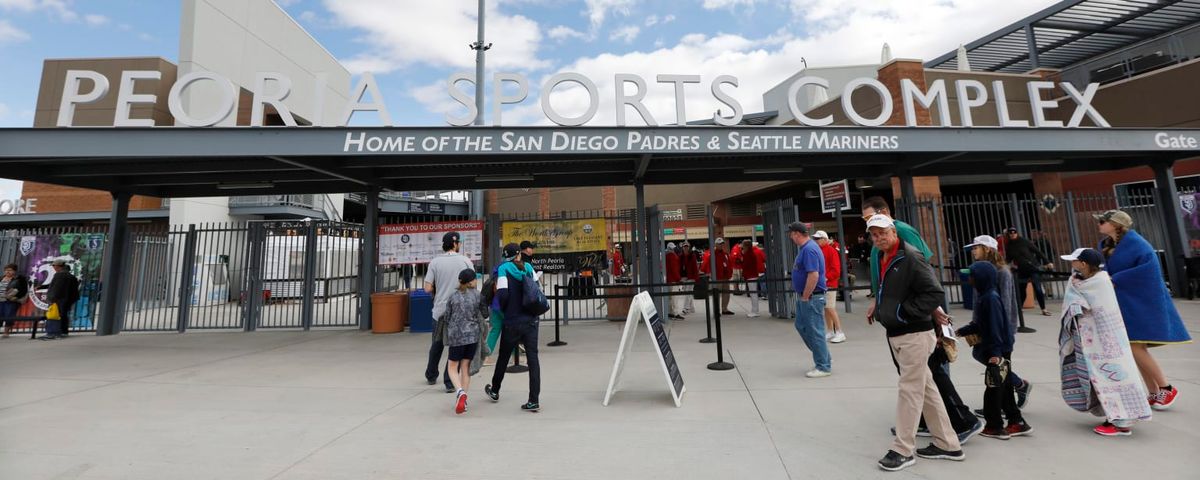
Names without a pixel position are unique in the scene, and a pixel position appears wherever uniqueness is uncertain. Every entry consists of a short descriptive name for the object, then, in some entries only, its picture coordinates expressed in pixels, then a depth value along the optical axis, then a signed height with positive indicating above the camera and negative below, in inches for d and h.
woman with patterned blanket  131.3 -27.1
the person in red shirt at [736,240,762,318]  432.5 +7.0
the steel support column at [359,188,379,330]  388.5 +19.9
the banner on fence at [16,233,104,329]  427.8 +32.8
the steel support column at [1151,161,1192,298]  402.3 +27.7
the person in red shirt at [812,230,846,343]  282.2 -7.1
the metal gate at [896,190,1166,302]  405.7 +36.0
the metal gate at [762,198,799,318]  390.6 +17.3
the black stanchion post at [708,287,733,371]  224.5 -44.6
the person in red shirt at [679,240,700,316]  453.1 +5.3
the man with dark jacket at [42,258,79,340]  374.9 -2.1
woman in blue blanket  142.4 -13.3
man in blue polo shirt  208.4 -13.1
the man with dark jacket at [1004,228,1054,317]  344.2 +4.2
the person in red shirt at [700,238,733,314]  457.1 +6.3
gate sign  451.5 +73.8
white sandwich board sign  173.3 -28.1
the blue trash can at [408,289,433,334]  373.7 -26.1
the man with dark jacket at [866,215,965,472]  117.0 -20.2
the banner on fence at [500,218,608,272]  397.1 +30.1
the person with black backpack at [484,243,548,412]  177.6 -10.8
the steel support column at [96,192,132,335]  396.2 +18.3
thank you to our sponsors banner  394.6 +32.9
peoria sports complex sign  294.5 +120.9
